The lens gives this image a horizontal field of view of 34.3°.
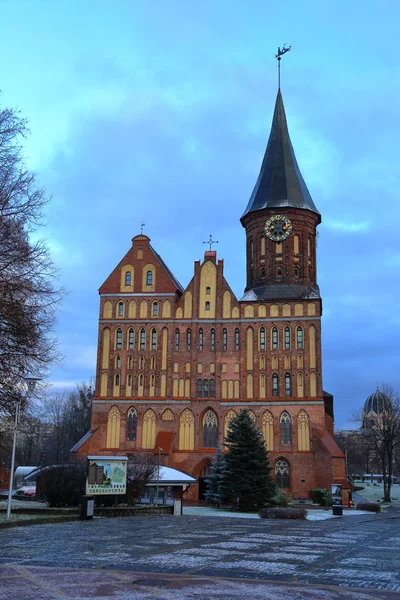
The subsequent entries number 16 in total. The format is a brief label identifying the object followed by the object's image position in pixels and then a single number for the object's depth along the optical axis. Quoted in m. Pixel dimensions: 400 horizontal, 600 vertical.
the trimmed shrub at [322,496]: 46.41
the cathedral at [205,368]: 50.81
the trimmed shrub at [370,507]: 44.10
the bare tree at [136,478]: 32.56
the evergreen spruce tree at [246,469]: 39.62
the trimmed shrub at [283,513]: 30.67
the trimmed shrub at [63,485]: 29.08
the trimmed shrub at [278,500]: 40.27
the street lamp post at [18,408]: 20.36
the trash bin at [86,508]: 24.66
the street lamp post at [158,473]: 39.10
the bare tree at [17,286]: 18.61
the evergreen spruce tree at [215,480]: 42.10
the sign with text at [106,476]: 27.59
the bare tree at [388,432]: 65.81
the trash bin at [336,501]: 36.56
